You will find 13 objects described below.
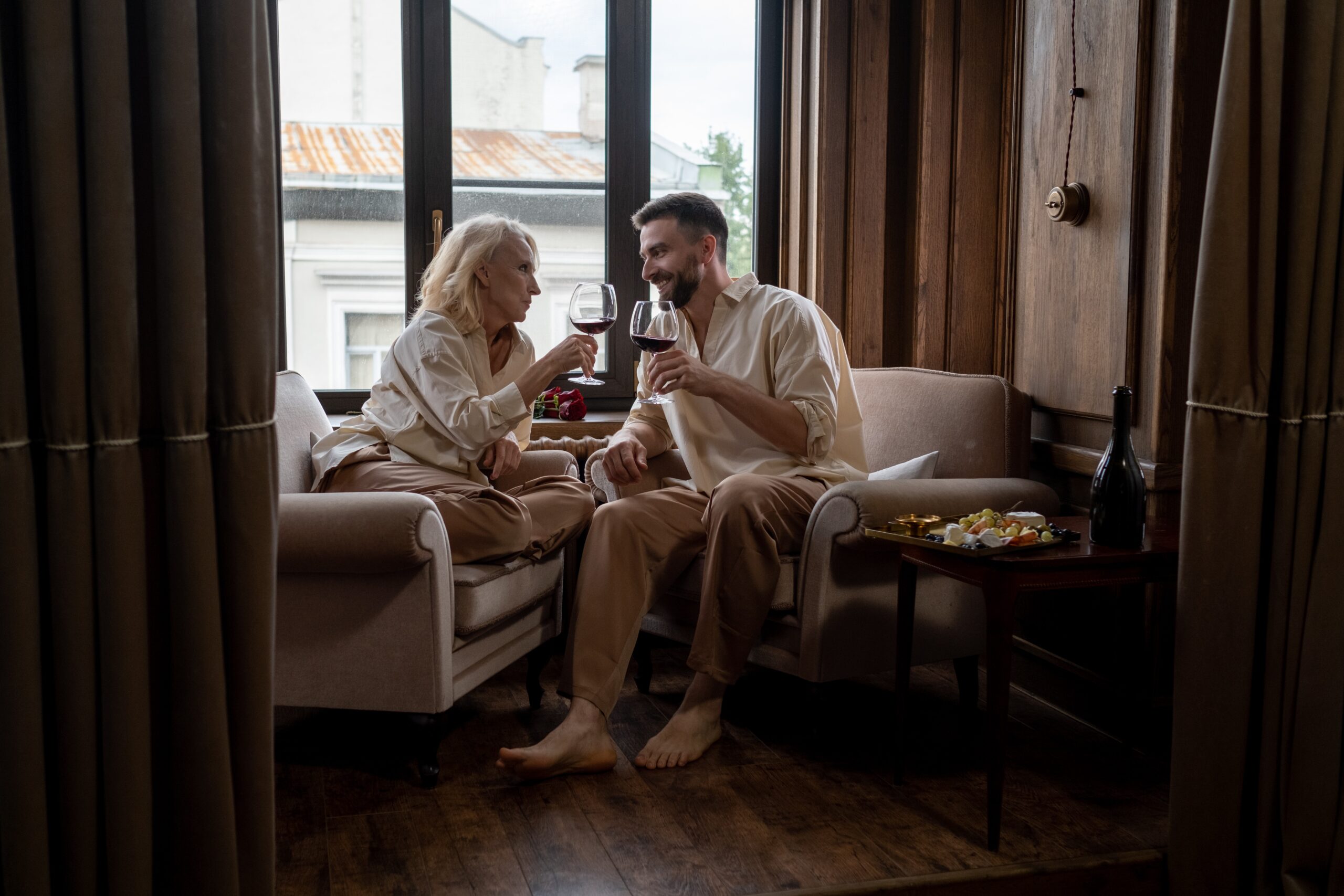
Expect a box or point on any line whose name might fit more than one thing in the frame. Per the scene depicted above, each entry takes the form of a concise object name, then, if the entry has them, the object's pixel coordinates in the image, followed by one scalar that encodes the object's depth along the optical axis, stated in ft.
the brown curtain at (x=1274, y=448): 5.45
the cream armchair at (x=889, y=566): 7.60
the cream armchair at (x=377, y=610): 6.89
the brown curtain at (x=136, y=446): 3.96
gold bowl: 6.92
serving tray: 6.34
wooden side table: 6.21
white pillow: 8.75
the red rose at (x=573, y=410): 11.15
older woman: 8.04
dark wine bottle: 6.71
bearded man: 7.72
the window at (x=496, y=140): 11.60
